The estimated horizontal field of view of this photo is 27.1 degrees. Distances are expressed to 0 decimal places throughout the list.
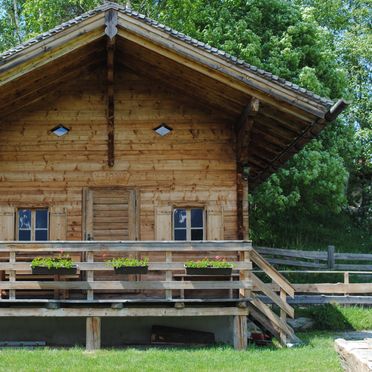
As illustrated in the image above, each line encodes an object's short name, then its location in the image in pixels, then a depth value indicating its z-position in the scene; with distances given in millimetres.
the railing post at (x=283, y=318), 14734
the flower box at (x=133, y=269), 13867
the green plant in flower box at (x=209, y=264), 14016
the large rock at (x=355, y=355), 7953
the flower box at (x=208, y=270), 14039
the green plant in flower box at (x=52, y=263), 13828
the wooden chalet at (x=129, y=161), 15234
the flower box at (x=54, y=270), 13836
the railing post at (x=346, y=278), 20141
